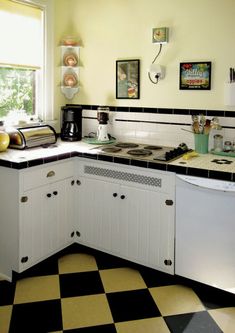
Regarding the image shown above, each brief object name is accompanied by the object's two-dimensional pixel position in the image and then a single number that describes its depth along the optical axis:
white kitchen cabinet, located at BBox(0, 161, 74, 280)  2.48
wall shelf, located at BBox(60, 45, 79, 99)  3.43
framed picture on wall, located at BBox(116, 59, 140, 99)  3.17
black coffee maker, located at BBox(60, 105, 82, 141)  3.29
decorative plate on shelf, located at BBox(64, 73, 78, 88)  3.47
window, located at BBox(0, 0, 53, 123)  2.98
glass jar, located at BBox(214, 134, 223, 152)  2.82
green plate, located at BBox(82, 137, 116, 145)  3.14
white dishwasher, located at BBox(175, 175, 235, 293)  2.27
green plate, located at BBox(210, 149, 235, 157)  2.69
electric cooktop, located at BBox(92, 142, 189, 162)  2.62
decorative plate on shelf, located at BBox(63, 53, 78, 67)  3.43
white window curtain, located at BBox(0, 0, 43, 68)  2.93
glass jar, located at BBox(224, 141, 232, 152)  2.80
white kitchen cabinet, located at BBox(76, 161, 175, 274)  2.53
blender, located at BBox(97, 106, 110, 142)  3.20
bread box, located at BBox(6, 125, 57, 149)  2.84
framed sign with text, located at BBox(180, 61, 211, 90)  2.84
